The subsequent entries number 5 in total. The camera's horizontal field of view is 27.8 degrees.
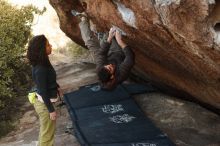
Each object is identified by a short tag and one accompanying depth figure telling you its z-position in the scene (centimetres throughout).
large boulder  635
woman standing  746
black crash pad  842
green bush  1132
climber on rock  843
